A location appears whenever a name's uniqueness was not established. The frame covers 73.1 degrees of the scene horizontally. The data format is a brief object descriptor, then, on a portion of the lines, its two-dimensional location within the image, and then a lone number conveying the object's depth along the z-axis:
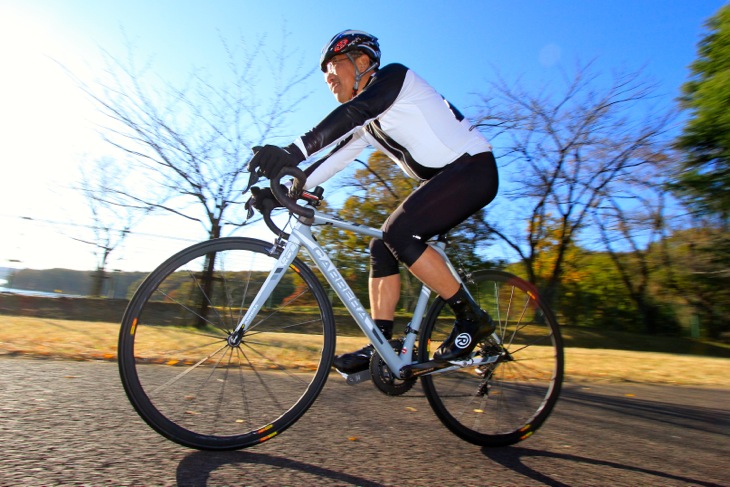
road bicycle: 2.27
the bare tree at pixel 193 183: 10.18
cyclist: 2.54
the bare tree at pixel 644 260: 20.12
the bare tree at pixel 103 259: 10.52
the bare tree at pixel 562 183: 19.00
